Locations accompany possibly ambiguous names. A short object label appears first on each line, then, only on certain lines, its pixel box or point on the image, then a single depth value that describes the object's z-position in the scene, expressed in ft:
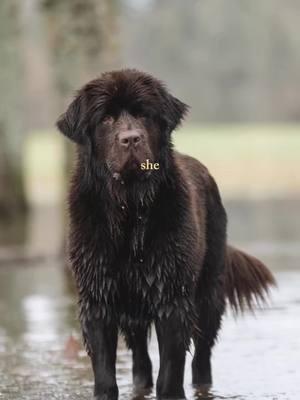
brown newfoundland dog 23.40
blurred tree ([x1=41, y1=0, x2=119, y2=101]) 56.75
